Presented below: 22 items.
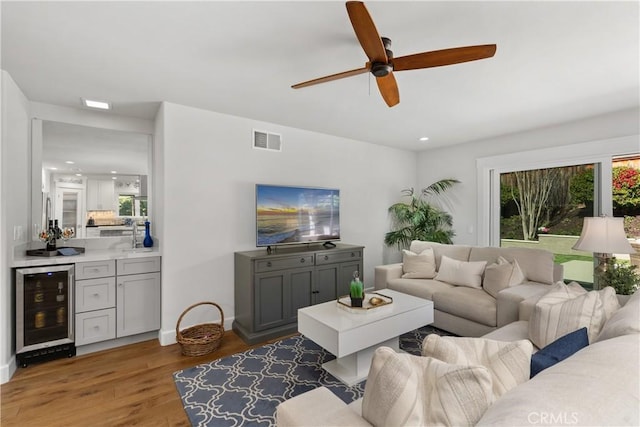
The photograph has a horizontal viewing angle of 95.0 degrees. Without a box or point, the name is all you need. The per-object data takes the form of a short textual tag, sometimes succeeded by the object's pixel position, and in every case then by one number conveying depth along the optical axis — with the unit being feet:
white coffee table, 7.03
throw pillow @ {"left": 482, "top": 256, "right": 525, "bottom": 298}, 9.60
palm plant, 15.85
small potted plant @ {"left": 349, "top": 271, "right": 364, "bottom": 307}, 8.10
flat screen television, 11.42
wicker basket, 9.03
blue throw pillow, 3.49
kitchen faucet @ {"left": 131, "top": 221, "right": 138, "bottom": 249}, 11.31
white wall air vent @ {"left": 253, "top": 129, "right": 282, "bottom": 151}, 11.96
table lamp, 8.30
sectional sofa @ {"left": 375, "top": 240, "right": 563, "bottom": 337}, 9.01
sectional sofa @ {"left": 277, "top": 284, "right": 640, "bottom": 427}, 2.23
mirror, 10.16
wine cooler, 8.32
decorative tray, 7.98
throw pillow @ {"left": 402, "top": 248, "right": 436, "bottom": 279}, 12.19
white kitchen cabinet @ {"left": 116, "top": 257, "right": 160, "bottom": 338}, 9.76
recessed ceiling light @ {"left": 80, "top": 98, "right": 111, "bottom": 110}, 9.75
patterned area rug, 6.45
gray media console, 10.05
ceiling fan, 4.56
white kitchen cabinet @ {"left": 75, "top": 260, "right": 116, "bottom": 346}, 9.18
